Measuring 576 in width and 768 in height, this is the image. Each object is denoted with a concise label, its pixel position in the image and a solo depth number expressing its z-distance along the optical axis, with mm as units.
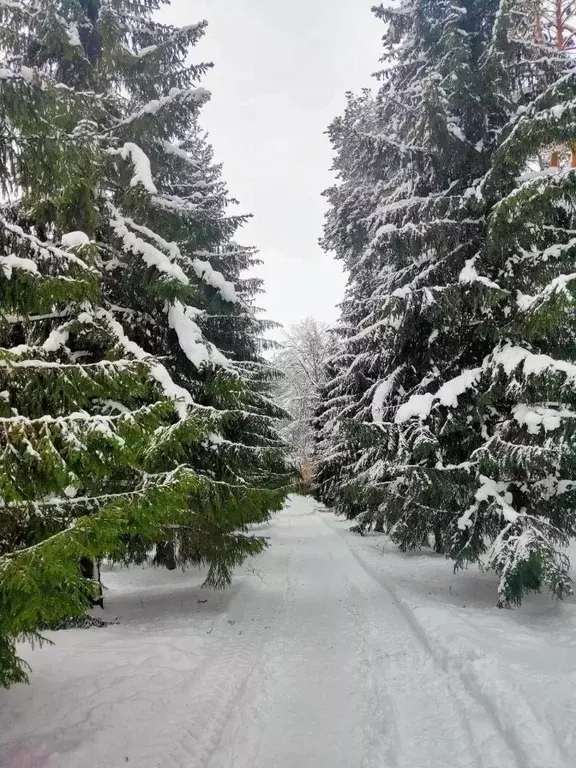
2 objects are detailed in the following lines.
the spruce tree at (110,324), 3607
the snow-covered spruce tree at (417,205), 8820
